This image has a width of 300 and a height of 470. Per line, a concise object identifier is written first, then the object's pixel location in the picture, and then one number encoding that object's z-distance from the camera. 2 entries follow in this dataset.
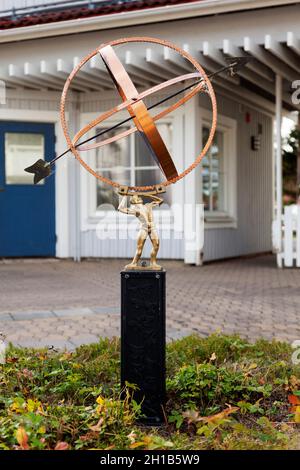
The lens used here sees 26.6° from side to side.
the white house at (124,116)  8.90
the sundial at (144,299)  3.14
